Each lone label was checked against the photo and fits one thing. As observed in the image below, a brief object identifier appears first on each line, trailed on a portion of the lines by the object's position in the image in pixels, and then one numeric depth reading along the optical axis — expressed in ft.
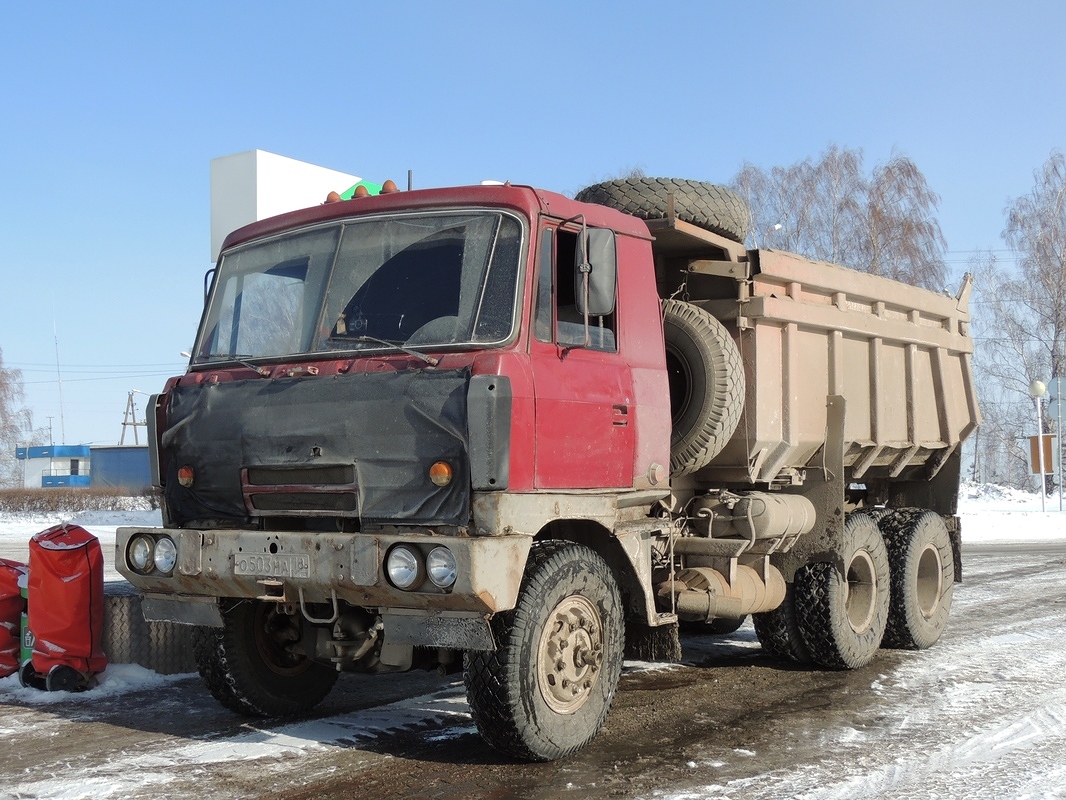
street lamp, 88.43
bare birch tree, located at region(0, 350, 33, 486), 224.74
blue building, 194.41
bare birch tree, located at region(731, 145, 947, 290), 120.67
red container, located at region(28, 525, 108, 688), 23.12
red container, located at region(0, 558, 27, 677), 24.11
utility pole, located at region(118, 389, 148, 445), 240.32
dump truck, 16.72
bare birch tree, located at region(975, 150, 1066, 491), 127.13
